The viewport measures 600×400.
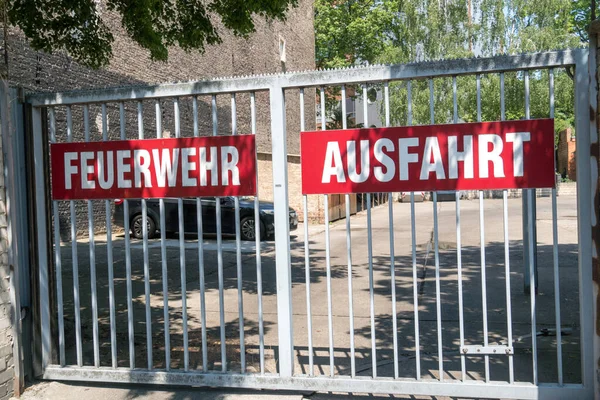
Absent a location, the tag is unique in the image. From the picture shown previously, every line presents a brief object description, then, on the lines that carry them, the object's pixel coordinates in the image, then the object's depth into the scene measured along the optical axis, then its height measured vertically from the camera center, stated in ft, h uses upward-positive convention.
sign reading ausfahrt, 13.35 +0.51
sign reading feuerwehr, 14.96 +0.54
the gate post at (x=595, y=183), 12.66 -0.19
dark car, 54.75 -2.70
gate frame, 12.95 -0.75
